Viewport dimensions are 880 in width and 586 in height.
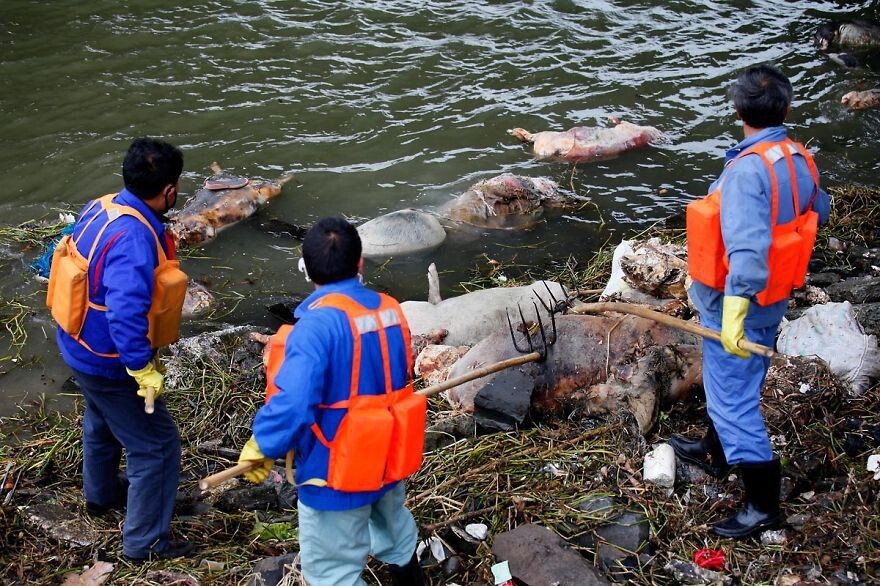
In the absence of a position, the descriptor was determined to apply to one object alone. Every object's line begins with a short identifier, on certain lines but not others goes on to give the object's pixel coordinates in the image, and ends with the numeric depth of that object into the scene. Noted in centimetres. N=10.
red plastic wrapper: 351
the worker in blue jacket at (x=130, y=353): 338
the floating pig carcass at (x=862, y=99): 938
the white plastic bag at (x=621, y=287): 554
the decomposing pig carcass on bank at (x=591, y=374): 441
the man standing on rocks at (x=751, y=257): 336
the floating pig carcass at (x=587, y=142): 838
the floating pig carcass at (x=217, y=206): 695
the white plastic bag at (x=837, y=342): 453
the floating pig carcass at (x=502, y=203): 736
